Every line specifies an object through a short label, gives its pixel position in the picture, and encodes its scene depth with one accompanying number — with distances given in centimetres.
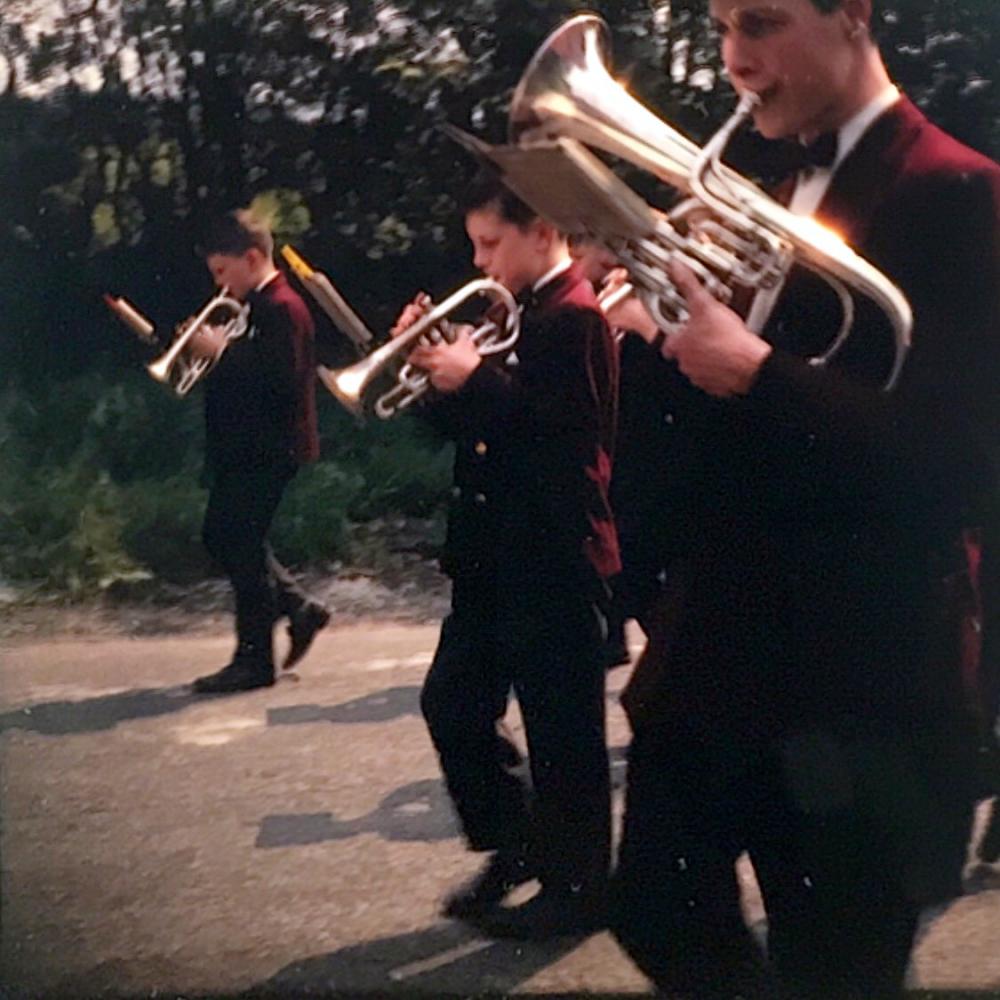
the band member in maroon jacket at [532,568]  270
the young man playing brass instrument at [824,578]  197
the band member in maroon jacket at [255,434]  299
